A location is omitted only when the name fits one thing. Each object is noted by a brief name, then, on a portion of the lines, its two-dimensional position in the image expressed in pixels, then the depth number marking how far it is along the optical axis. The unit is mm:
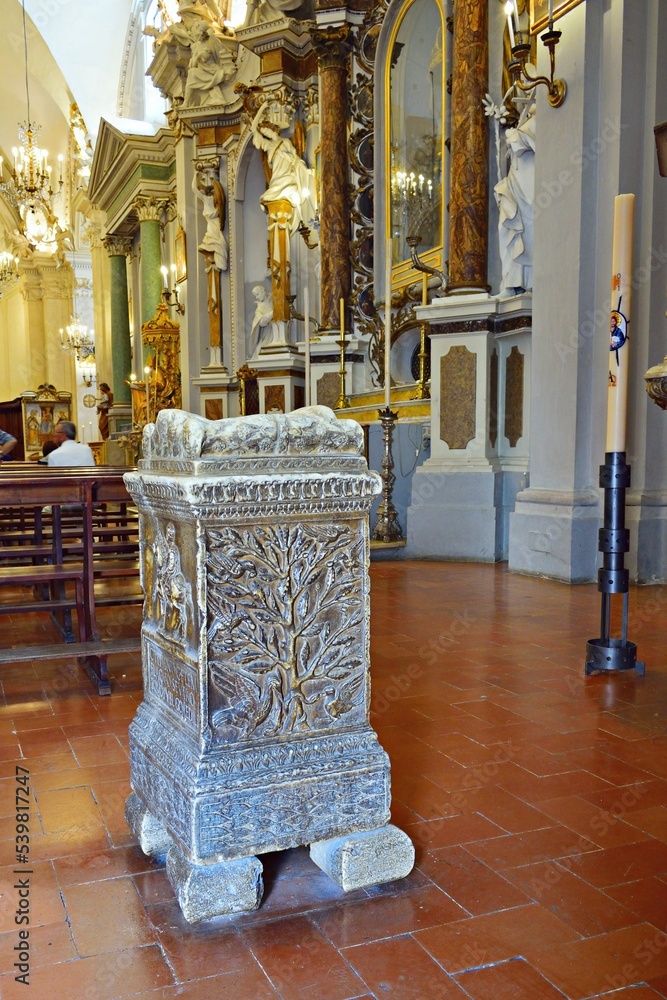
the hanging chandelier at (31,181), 17156
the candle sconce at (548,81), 5637
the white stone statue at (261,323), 11750
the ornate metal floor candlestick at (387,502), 7320
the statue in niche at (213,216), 12922
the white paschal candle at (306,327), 8295
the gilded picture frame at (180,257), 14023
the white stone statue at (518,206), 6801
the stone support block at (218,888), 1769
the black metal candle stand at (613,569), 3578
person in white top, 6738
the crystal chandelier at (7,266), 22047
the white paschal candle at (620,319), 3441
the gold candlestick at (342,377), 9391
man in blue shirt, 6863
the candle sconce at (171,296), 14445
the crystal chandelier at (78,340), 22859
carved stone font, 1807
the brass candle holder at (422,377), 8398
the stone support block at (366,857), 1891
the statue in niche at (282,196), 11164
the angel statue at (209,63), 12695
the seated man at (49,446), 8866
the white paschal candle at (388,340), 7203
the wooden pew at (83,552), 3643
